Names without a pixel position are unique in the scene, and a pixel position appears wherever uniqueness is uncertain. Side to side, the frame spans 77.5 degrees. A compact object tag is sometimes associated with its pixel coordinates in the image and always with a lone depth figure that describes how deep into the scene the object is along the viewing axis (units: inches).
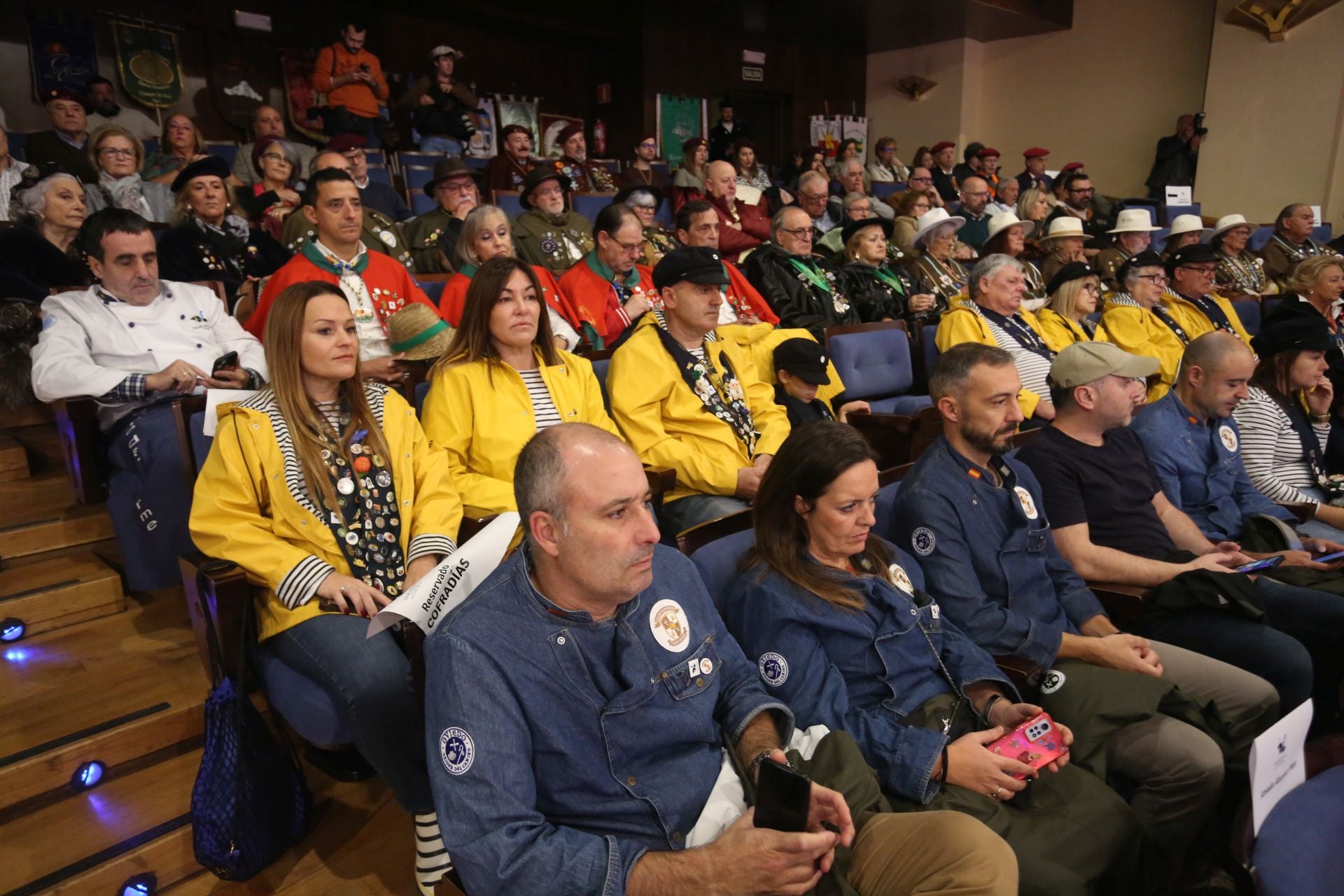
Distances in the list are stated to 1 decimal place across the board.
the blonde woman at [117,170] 155.9
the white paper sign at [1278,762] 47.4
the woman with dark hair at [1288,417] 108.6
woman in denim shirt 53.1
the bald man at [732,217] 187.3
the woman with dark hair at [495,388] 85.6
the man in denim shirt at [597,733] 40.5
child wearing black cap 112.9
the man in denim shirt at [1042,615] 61.4
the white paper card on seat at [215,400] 69.7
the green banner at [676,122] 363.6
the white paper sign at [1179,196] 285.6
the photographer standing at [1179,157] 330.6
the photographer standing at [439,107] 253.6
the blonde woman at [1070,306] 153.3
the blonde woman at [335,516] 60.5
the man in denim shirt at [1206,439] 96.9
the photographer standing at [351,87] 243.9
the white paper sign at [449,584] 50.7
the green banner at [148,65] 246.7
